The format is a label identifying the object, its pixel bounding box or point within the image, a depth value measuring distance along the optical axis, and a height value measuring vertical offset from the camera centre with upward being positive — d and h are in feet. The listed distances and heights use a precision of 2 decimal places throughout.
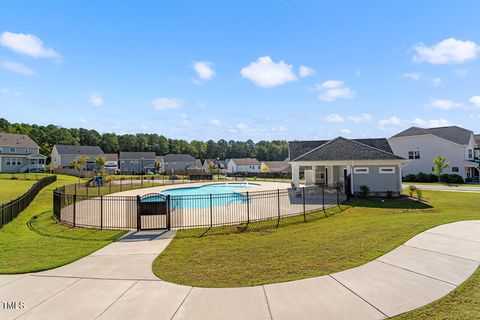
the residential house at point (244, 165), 285.84 +1.54
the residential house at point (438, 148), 135.74 +7.93
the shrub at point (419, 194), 67.11 -7.49
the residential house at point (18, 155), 171.63 +10.10
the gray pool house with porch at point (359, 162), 73.72 +0.68
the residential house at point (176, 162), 277.23 +5.88
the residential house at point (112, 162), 255.84 +6.59
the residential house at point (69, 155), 223.55 +12.12
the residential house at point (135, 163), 266.36 +5.41
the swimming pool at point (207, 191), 69.10 -9.10
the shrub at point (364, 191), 72.02 -6.99
